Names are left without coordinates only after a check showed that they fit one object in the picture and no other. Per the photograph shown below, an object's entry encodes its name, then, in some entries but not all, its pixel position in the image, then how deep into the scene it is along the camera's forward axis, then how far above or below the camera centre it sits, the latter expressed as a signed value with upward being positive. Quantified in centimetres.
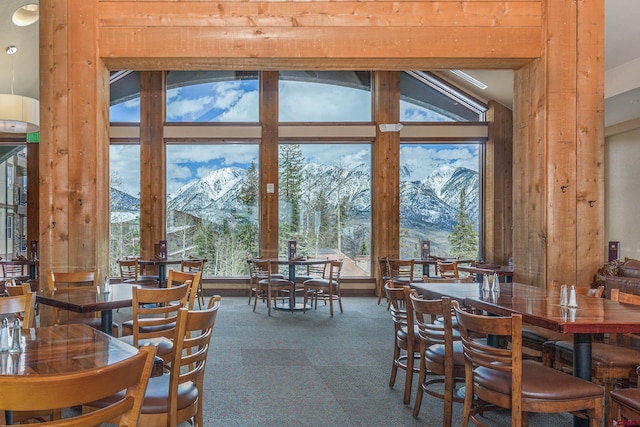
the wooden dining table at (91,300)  298 -62
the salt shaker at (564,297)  275 -53
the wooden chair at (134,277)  686 -103
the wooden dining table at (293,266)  704 -89
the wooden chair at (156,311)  289 -66
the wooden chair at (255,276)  730 -109
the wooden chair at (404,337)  329 -96
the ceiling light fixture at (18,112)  595 +136
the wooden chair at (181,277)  413 -60
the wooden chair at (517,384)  216 -87
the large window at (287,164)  906 +99
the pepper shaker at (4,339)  184 -52
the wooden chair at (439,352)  275 -94
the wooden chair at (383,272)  778 -106
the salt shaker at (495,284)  333 -54
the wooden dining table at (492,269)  613 -84
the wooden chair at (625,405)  211 -93
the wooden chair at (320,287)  697 -119
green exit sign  877 +149
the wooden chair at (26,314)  246 -56
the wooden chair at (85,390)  115 -47
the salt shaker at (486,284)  335 -55
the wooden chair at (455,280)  454 -69
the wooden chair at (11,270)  804 -107
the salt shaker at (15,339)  185 -53
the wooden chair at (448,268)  523 -69
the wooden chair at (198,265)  701 -82
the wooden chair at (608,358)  275 -94
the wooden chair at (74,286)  373 -63
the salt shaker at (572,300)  267 -52
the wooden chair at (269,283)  683 -111
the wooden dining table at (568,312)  223 -58
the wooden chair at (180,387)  208 -88
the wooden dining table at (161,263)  711 -81
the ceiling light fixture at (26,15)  658 +296
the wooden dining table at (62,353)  163 -56
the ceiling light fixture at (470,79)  858 +257
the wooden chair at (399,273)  739 -109
